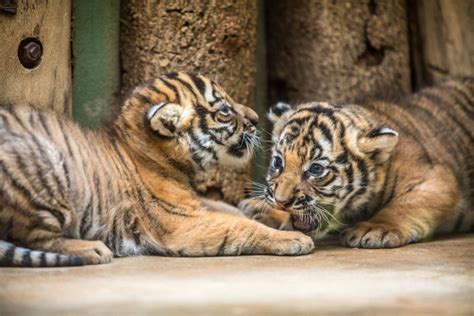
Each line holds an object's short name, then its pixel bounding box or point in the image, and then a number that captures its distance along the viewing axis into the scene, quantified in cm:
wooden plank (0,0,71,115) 1024
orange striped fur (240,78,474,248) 1031
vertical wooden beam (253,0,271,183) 1416
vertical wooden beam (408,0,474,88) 1370
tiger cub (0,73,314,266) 895
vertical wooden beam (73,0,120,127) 1229
